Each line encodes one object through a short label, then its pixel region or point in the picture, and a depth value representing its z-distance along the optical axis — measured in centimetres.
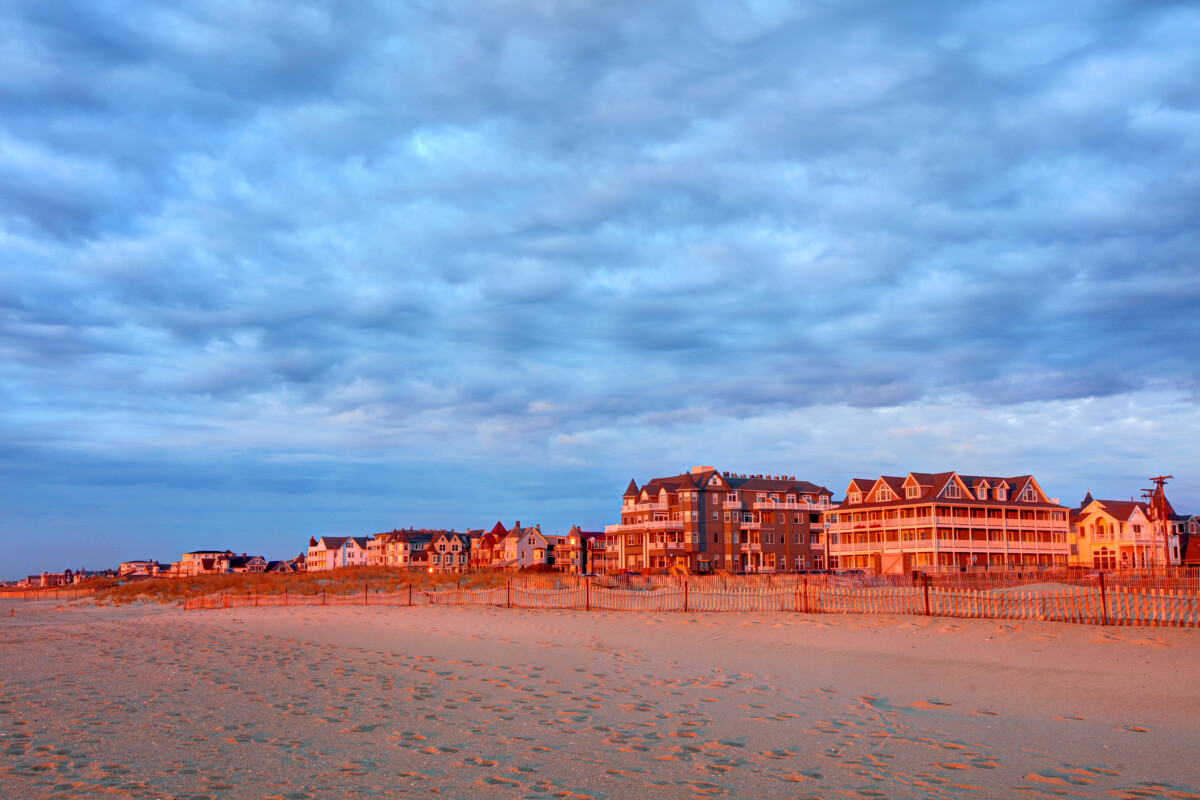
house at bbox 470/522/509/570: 13012
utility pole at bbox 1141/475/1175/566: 6142
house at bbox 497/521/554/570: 12431
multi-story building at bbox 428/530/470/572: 13888
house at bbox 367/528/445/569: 13900
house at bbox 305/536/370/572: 15138
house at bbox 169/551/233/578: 17175
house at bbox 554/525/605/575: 12206
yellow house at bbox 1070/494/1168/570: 8950
